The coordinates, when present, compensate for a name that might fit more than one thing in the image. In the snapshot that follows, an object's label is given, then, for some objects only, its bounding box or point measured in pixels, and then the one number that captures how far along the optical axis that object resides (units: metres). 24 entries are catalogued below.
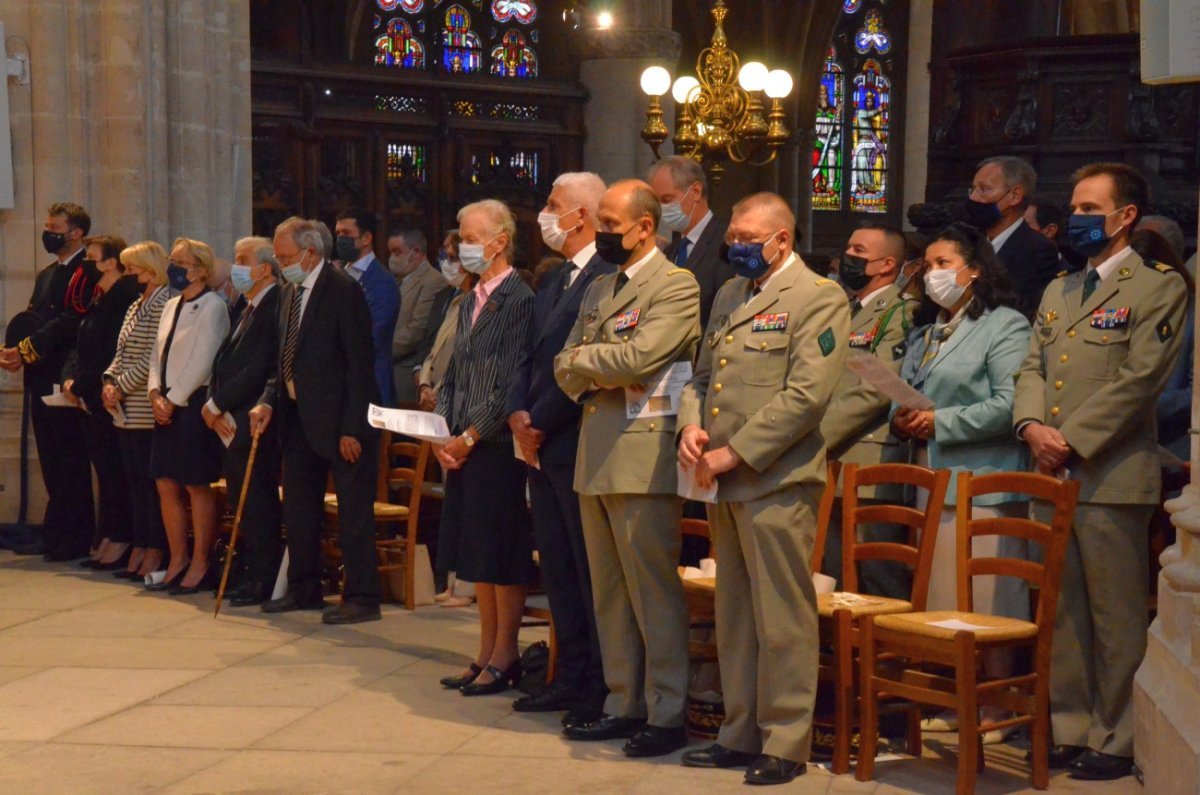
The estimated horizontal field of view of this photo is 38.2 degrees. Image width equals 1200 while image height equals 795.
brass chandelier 11.27
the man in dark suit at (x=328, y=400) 7.47
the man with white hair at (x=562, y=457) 5.66
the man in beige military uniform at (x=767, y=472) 4.86
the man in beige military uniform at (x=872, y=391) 5.79
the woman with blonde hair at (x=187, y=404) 8.11
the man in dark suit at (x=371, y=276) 9.17
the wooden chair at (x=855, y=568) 4.98
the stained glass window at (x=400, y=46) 16.61
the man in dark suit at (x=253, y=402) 7.80
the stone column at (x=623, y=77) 14.45
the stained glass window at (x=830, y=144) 22.88
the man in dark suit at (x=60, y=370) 9.14
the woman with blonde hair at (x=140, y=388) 8.41
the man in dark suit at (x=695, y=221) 6.09
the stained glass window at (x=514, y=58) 16.84
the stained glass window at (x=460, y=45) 16.78
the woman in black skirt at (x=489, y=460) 5.97
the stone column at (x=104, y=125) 9.54
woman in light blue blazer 5.34
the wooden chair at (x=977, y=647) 4.68
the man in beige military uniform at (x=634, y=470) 5.18
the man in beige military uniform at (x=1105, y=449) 4.95
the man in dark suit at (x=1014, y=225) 6.09
